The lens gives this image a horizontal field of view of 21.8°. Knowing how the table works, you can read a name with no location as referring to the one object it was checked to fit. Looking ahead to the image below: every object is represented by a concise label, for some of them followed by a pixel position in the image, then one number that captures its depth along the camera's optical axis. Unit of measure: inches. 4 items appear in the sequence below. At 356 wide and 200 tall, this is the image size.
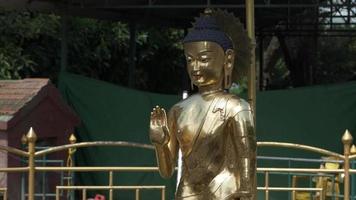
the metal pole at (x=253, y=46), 183.6
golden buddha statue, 169.2
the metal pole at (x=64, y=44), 527.7
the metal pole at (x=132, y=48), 659.6
